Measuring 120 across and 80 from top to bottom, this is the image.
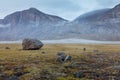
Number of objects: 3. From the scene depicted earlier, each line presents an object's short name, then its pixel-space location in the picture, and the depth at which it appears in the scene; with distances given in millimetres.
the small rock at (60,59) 16225
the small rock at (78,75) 12469
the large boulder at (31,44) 25663
